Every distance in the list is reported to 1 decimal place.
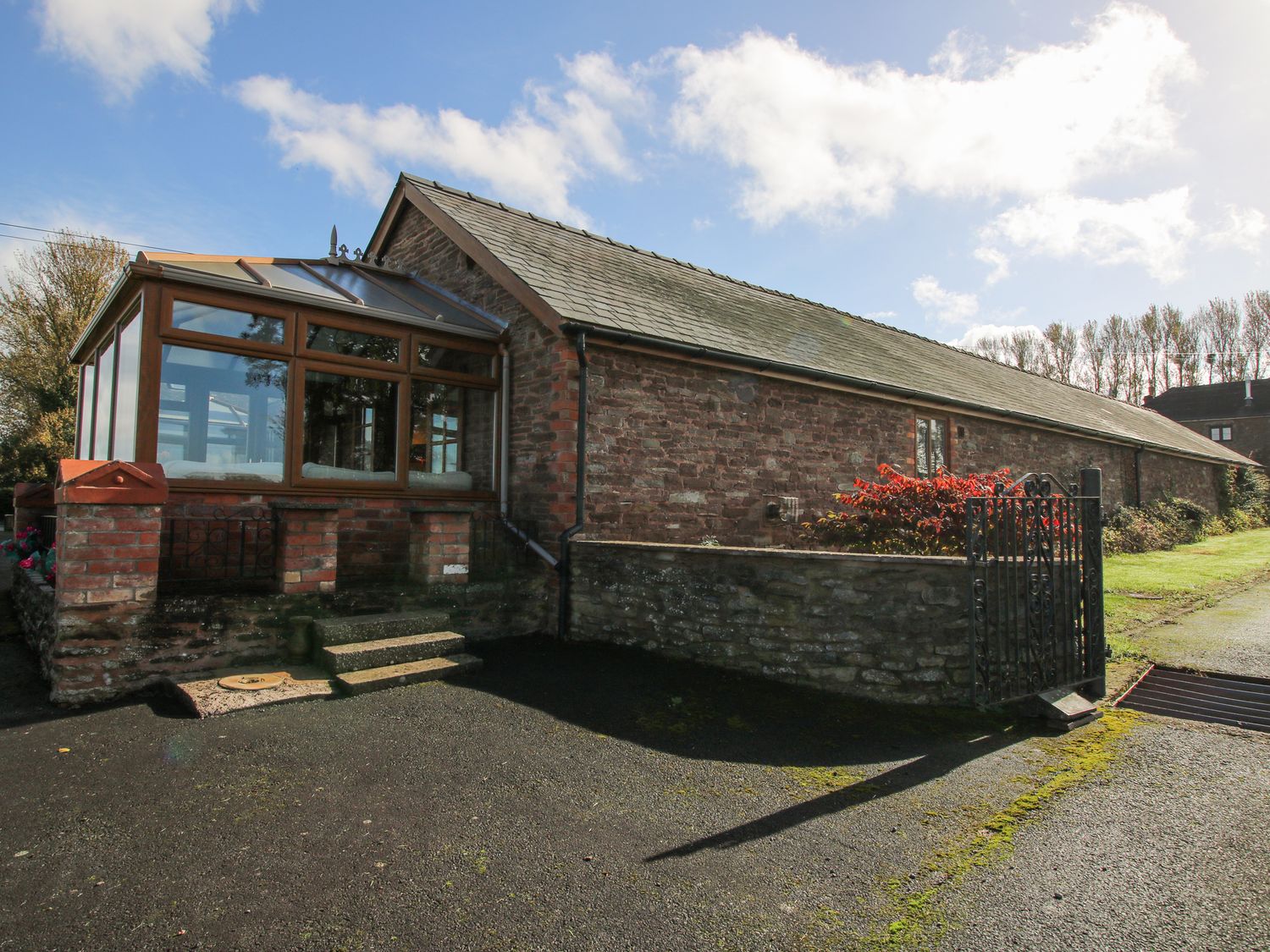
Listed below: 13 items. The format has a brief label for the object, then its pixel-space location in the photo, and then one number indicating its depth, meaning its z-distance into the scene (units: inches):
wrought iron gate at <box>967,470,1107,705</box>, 193.6
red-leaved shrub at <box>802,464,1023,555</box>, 296.7
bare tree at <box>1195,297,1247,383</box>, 1876.2
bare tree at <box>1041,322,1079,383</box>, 1877.5
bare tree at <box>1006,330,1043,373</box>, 1904.5
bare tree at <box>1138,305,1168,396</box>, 1884.8
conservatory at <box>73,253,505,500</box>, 257.8
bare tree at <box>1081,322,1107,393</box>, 1895.9
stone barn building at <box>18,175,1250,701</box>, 202.8
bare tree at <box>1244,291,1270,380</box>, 1828.2
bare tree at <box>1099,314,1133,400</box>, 1892.2
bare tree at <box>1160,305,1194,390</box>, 1878.7
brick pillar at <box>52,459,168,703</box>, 186.9
